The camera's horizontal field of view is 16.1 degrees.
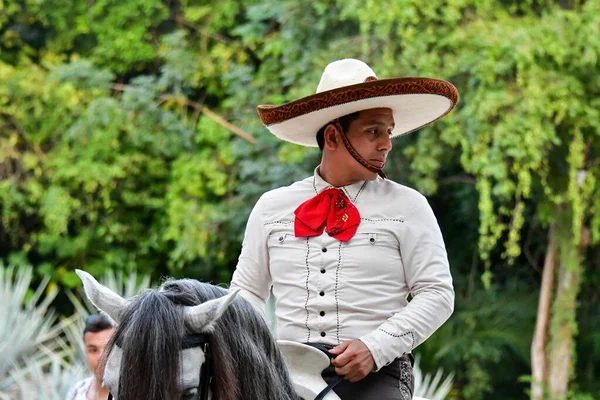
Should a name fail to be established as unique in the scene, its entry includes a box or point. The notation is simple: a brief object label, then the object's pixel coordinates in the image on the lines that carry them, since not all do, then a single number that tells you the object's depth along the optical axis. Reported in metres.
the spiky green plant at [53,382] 13.45
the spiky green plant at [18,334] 16.87
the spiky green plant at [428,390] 14.26
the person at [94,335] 9.79
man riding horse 5.91
